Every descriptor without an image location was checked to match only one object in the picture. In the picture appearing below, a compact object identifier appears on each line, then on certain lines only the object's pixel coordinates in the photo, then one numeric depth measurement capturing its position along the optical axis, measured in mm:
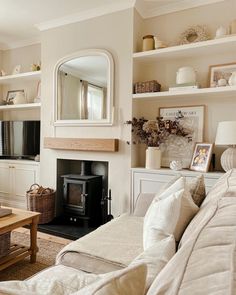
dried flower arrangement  3156
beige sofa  536
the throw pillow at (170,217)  1346
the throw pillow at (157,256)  883
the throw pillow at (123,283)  656
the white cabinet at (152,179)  2819
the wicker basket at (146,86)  3163
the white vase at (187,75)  3018
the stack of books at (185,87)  2961
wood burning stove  3355
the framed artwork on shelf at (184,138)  3137
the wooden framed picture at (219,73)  2953
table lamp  2566
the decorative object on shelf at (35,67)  4156
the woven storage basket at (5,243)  2292
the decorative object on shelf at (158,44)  3139
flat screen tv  4164
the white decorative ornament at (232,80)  2779
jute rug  2229
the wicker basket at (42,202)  3428
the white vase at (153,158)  3104
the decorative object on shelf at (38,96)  4242
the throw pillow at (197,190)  1821
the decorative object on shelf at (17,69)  4453
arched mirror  3373
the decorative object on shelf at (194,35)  3031
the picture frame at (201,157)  2906
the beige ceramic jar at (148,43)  3178
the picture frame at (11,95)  4620
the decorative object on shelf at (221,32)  2846
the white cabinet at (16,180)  4035
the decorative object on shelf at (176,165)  2992
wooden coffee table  2201
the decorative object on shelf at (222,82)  2859
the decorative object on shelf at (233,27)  2821
